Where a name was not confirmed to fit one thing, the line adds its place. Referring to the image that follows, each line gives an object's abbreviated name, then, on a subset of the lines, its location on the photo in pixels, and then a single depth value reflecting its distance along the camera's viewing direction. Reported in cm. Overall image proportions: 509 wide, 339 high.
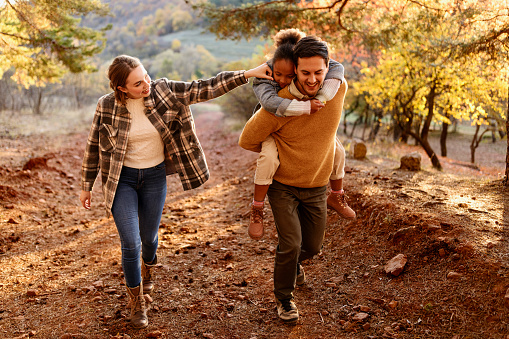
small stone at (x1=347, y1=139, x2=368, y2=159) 995
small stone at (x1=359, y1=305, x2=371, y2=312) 342
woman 323
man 287
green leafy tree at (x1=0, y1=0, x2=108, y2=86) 811
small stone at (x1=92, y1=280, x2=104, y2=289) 417
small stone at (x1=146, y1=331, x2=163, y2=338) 326
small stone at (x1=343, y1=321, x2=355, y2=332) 323
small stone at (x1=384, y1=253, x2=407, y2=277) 383
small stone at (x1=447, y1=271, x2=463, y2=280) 342
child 279
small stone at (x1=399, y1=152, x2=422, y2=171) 789
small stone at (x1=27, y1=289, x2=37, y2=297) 406
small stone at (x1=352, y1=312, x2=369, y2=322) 331
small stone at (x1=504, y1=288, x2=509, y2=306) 293
